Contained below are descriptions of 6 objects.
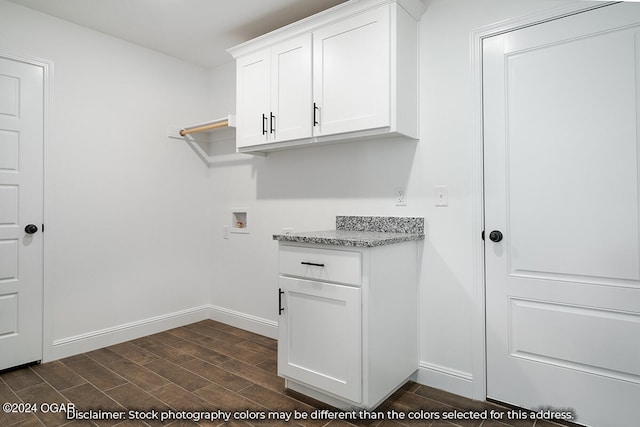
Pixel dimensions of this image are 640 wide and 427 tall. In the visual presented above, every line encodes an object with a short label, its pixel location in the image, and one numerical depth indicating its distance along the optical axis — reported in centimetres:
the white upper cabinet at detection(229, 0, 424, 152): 210
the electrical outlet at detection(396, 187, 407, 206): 239
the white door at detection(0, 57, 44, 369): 248
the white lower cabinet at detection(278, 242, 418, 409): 185
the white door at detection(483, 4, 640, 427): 174
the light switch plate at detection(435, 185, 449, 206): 222
